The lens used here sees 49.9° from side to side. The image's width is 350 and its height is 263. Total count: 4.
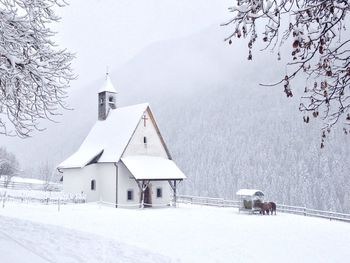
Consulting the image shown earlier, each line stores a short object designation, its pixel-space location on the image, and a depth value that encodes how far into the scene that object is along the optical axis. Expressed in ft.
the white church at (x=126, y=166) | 101.09
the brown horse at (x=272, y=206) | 94.07
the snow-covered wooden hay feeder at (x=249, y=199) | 94.43
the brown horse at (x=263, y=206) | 93.50
